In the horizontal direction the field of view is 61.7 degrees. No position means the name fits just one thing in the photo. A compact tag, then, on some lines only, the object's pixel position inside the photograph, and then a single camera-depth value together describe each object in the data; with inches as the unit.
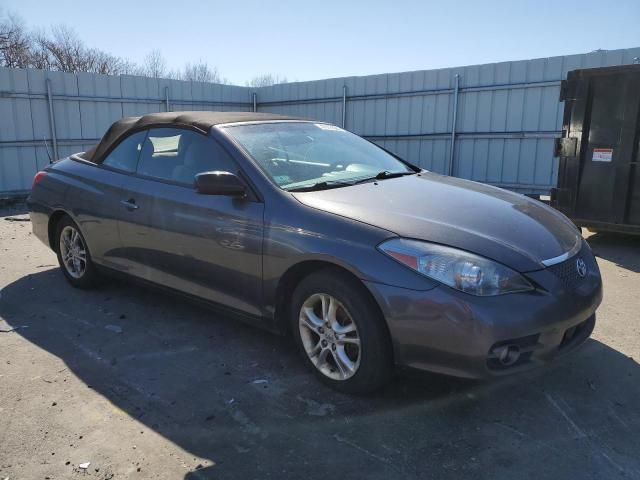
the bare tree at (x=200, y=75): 1481.3
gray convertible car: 104.4
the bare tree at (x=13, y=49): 1249.4
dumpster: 251.8
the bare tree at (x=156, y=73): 1426.1
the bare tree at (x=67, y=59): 1360.7
